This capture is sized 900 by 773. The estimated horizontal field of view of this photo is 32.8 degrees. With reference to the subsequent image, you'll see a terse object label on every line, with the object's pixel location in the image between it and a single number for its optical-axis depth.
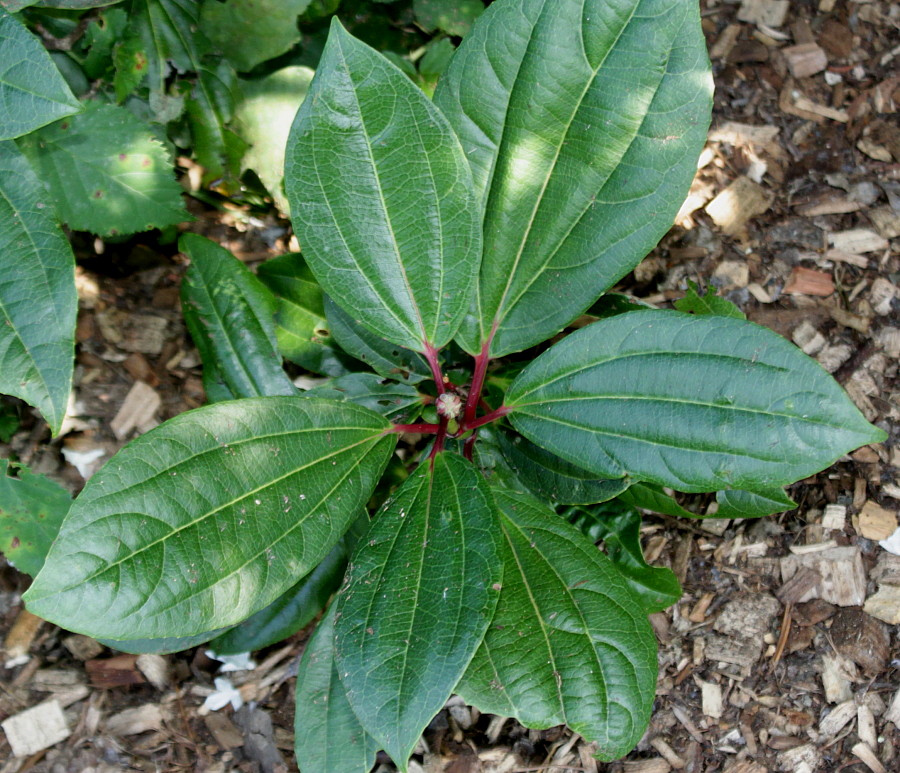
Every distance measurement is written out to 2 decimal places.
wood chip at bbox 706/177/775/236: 0.60
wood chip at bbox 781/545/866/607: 0.54
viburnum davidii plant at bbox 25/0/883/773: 0.44
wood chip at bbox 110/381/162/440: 0.59
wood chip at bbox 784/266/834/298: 0.59
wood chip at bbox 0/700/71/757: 0.54
